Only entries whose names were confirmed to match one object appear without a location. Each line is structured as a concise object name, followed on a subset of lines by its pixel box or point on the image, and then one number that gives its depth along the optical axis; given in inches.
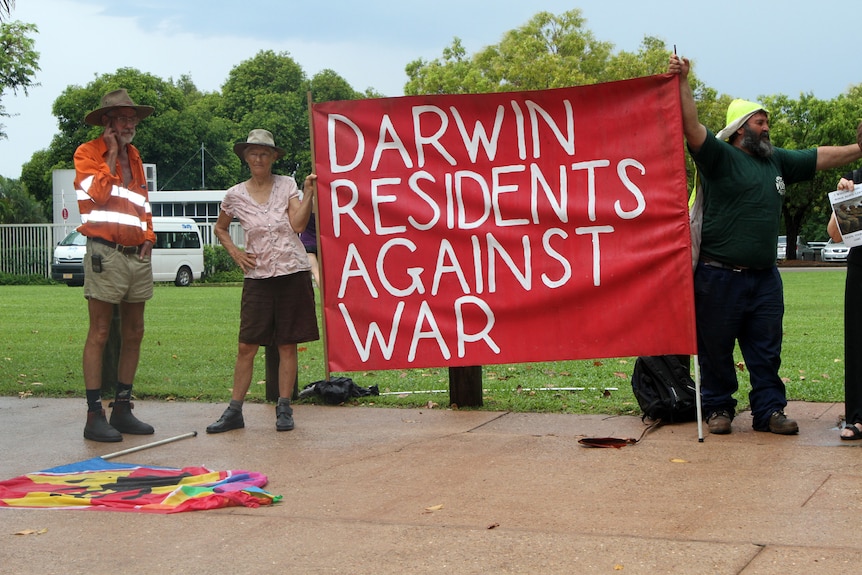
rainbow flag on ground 213.3
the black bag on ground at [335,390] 341.7
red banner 281.1
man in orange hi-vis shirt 286.7
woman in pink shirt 297.3
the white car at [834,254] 2068.2
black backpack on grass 287.7
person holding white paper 265.7
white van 1337.4
